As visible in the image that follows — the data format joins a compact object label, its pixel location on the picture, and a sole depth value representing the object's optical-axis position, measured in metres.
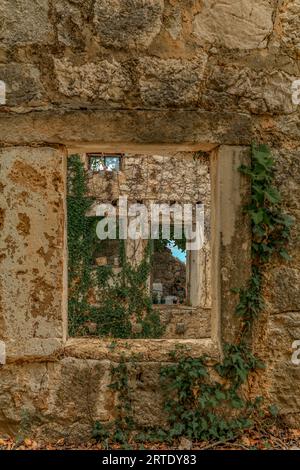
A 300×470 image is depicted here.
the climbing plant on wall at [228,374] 2.21
